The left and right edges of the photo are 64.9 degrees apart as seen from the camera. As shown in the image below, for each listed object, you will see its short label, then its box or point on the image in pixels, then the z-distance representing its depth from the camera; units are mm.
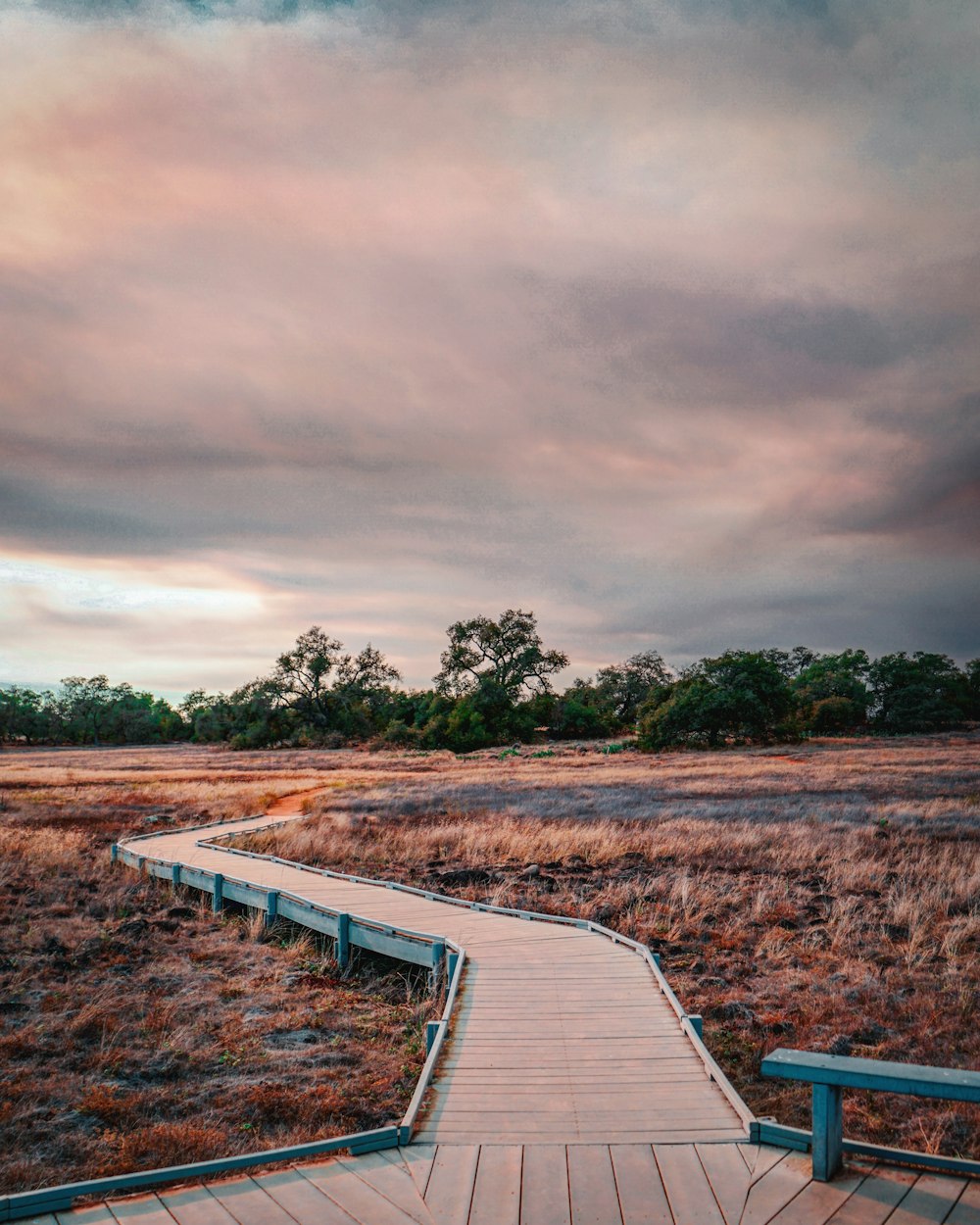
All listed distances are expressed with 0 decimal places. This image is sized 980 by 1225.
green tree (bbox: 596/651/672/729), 96825
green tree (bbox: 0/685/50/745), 110812
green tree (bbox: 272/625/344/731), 82750
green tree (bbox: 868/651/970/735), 84250
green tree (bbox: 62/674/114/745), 118875
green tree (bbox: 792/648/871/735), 84750
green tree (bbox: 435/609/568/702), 82812
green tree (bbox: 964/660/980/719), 104688
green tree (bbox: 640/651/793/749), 61844
